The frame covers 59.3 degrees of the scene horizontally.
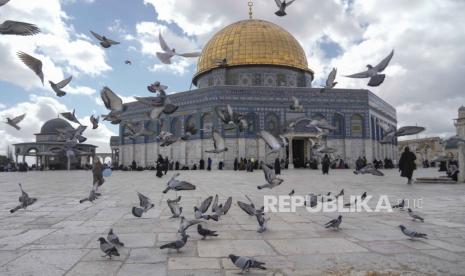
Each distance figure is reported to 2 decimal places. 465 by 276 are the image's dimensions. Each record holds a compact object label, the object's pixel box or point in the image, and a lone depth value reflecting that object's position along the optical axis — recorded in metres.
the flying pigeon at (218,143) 5.00
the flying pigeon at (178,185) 4.12
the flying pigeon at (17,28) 2.81
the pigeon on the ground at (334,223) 3.93
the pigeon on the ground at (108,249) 2.87
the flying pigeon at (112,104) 4.96
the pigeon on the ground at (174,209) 4.70
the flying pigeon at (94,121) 5.65
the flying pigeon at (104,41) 4.96
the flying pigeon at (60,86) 4.72
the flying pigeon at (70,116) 5.24
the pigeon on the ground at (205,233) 3.54
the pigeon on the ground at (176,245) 2.98
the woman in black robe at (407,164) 11.19
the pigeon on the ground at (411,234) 3.48
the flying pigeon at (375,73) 4.77
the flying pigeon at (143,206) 4.42
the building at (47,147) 47.75
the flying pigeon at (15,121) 5.03
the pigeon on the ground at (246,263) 2.50
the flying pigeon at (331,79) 5.52
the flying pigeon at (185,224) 3.32
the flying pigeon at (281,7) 4.43
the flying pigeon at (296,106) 5.48
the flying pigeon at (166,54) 5.33
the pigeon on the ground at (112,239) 3.17
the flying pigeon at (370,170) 5.26
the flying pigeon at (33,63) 3.86
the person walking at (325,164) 17.94
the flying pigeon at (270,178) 4.37
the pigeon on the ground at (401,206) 5.37
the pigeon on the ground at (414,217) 4.48
